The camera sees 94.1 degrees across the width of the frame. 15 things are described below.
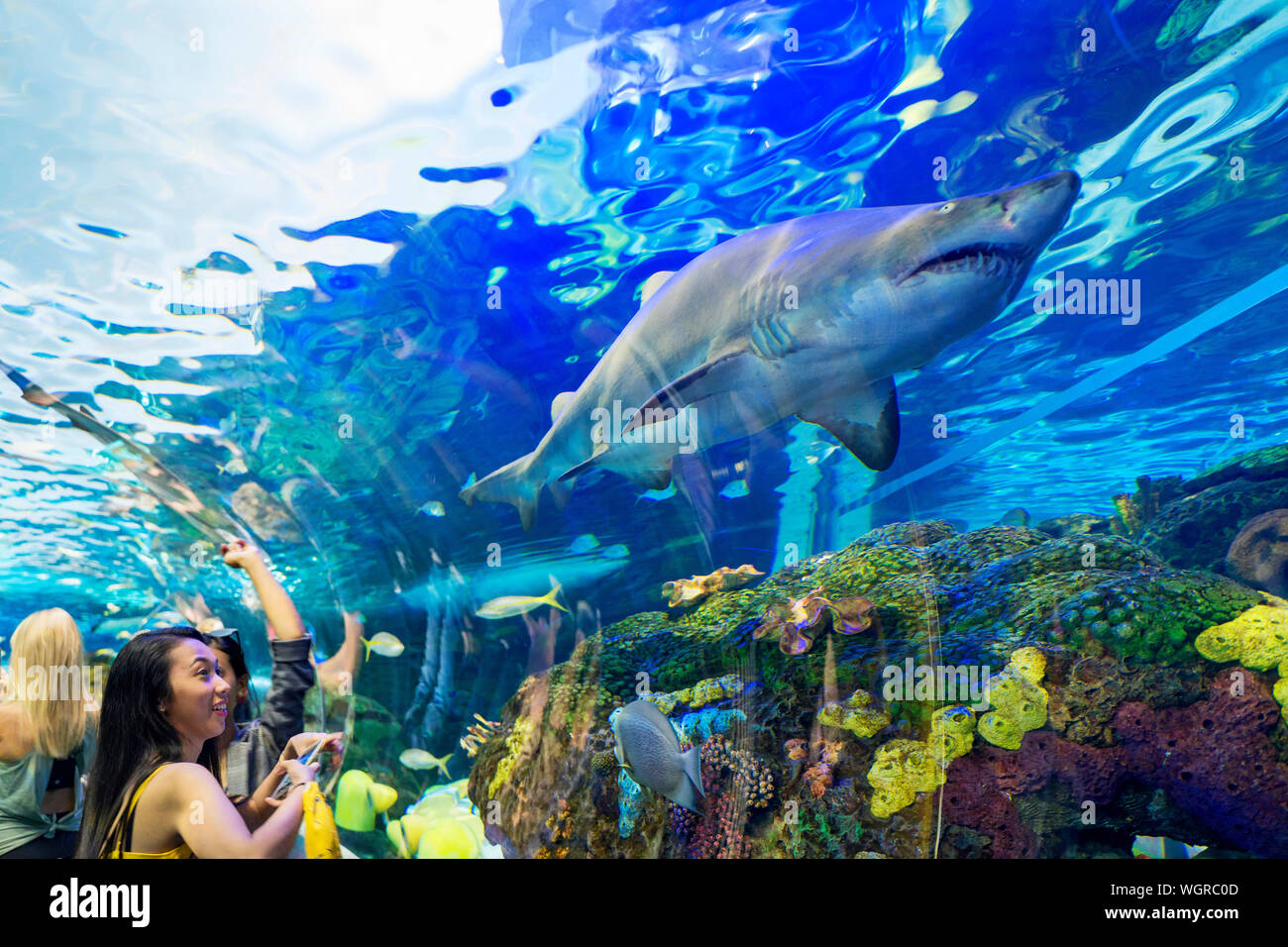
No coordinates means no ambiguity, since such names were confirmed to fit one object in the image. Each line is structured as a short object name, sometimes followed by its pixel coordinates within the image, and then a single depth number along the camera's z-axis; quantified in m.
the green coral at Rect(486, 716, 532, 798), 5.52
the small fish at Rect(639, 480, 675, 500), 10.32
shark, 3.51
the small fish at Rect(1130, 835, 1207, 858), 3.52
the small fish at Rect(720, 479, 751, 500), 11.19
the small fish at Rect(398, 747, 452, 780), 7.99
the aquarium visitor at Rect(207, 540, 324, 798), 3.34
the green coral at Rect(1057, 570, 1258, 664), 3.81
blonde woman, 3.16
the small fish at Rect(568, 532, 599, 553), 11.48
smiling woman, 2.16
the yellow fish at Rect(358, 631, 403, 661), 8.98
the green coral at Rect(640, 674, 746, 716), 4.70
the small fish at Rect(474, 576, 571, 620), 7.34
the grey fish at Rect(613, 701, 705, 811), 3.59
